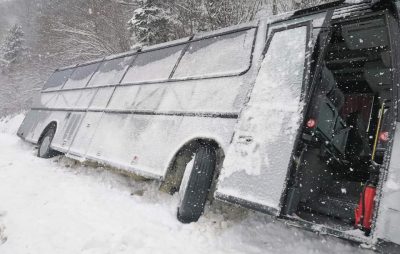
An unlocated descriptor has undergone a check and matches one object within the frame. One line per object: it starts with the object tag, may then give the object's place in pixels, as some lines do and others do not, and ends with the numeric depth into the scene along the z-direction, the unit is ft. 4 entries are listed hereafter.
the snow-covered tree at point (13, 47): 96.99
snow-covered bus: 9.11
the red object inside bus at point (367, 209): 8.49
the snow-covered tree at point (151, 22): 35.68
